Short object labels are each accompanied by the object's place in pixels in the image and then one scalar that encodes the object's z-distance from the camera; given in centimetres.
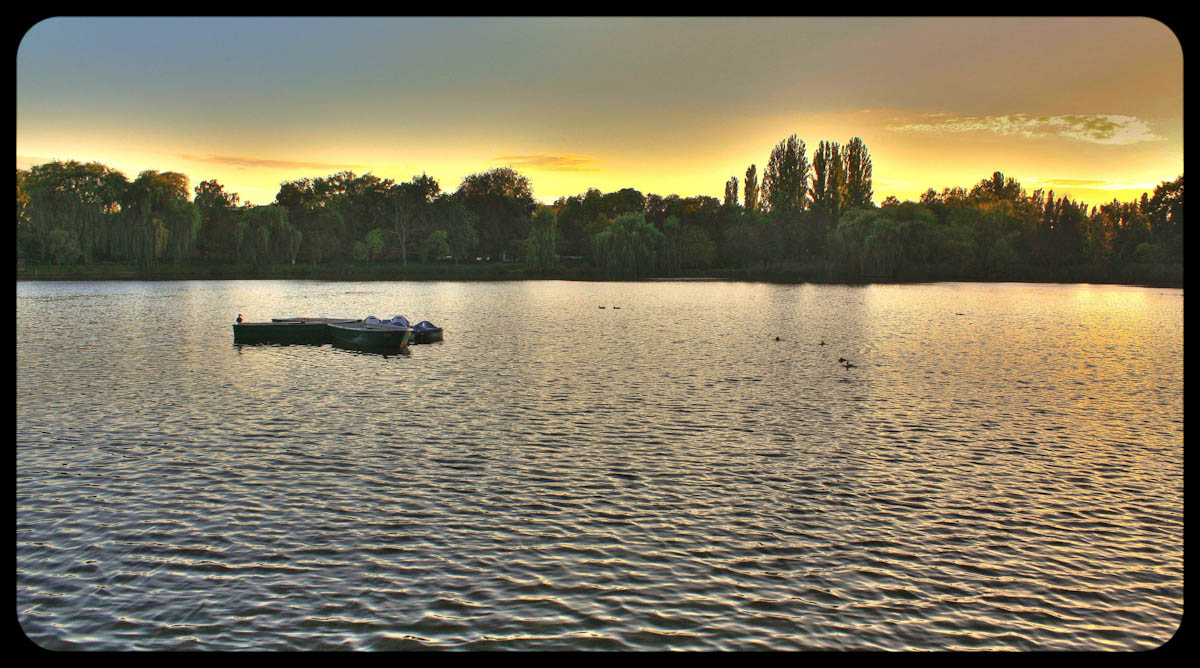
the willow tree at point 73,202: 12012
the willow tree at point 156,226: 12331
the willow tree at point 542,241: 14050
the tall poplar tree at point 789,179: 13500
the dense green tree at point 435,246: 15138
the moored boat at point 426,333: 4362
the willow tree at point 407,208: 15388
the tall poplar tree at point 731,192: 15688
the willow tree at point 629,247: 12638
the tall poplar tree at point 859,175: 13325
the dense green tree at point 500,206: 16238
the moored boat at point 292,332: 4259
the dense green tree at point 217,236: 14550
